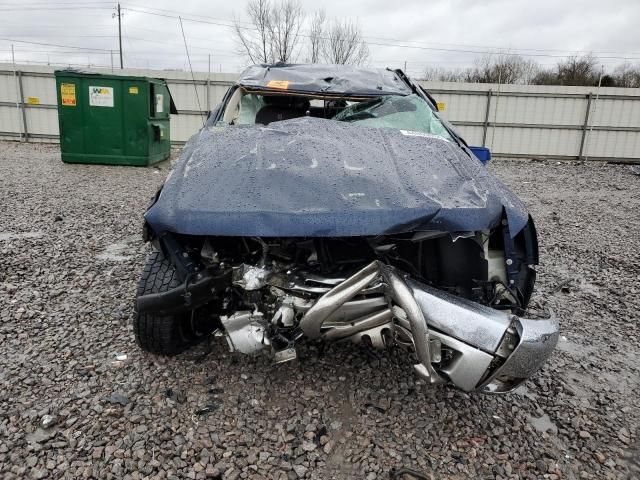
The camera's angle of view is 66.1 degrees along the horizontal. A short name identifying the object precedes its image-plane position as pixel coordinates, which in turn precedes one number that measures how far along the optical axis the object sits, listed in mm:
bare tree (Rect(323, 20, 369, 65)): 28594
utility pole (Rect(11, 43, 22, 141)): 13602
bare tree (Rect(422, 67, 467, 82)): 28088
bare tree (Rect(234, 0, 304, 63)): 26734
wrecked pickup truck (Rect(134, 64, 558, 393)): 2006
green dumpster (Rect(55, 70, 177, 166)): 9453
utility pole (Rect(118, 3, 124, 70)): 32412
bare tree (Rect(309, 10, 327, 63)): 28197
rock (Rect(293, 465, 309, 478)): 1974
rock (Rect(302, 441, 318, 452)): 2113
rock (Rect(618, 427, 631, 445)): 2217
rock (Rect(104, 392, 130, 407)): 2354
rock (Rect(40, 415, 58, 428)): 2160
